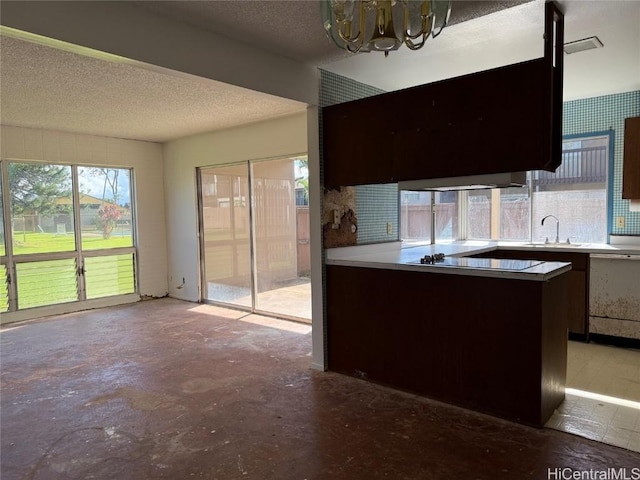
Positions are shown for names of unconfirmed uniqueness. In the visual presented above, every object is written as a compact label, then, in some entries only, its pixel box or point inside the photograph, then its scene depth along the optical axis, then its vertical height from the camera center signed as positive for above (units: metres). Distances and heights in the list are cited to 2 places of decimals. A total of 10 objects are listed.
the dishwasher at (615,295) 3.95 -0.84
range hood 2.65 +0.19
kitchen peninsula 2.54 -0.81
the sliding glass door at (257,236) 5.26 -0.30
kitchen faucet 4.84 -0.21
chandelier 1.65 +0.77
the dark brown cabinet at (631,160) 3.96 +0.45
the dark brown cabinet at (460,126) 2.39 +0.55
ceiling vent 3.02 +1.21
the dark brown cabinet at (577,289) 4.20 -0.81
